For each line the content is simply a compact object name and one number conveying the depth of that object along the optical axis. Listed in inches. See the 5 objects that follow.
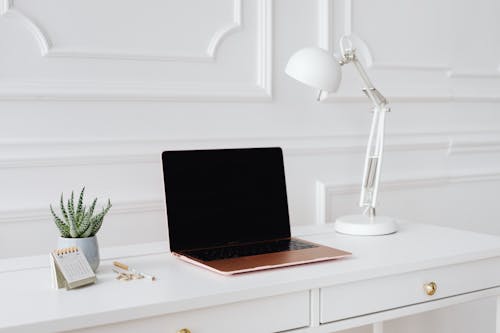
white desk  40.9
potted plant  48.2
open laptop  54.4
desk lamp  59.6
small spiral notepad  44.1
